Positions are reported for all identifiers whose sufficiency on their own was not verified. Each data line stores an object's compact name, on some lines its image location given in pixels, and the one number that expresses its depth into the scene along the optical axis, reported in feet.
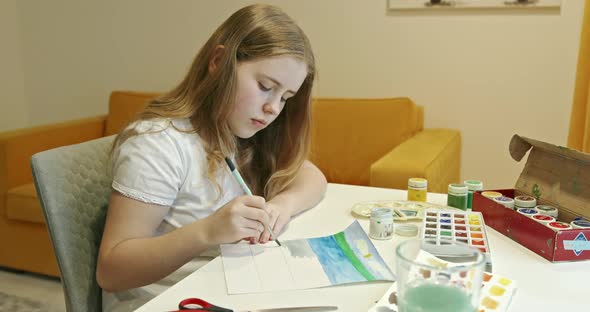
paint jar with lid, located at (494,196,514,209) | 3.85
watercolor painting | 3.01
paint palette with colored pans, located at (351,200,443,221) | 4.05
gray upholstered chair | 3.54
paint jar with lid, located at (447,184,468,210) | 4.24
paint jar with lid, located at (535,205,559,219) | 3.72
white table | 2.79
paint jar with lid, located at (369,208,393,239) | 3.67
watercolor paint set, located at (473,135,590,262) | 3.32
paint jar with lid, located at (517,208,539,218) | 3.72
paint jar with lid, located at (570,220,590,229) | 3.39
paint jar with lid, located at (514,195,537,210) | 3.88
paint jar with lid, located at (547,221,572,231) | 3.45
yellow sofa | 8.07
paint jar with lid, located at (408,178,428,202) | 4.46
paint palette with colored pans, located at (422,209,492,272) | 3.42
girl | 3.35
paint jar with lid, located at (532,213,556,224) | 3.59
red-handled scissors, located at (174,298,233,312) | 2.59
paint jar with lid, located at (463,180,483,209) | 4.38
